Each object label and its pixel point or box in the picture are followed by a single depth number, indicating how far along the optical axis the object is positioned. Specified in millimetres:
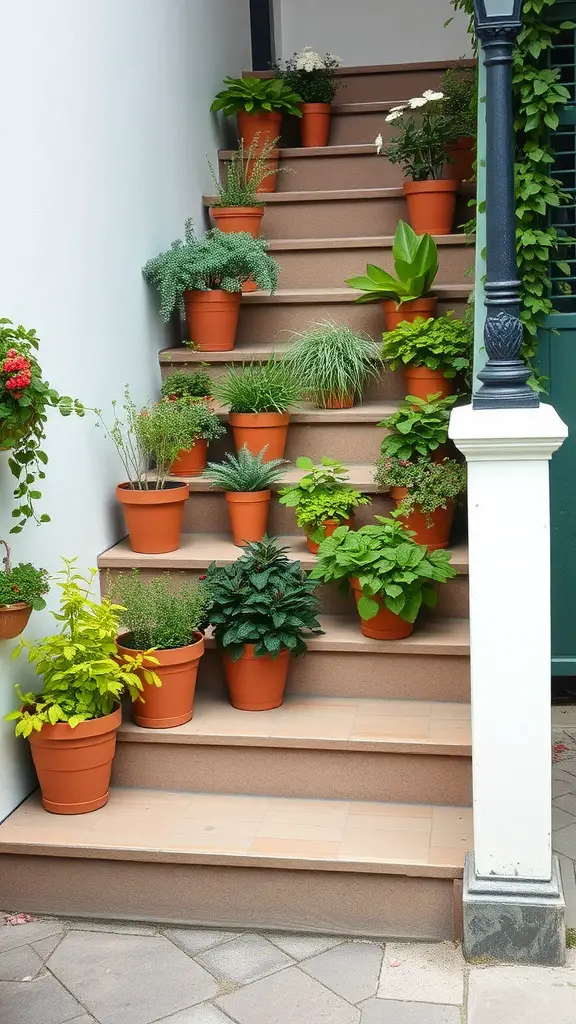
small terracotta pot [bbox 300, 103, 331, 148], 5652
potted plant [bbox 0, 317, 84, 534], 2806
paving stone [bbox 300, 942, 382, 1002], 2670
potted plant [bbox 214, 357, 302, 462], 4082
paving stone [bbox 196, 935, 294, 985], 2754
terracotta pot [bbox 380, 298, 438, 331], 4379
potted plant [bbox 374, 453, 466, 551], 3750
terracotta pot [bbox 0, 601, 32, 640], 2945
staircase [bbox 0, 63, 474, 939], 2936
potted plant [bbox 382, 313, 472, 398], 4086
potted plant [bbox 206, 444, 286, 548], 3902
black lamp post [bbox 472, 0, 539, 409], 2525
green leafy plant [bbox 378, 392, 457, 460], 3869
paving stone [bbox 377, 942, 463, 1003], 2635
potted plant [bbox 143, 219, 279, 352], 4355
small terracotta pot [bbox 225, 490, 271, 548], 3900
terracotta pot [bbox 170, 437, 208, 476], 4188
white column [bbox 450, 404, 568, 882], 2578
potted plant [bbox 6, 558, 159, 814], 3082
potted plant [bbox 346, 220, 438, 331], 4328
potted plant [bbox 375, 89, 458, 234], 4859
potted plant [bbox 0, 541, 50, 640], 2949
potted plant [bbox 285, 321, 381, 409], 4234
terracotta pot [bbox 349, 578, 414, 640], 3484
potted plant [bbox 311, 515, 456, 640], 3389
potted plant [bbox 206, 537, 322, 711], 3346
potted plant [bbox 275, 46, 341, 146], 5672
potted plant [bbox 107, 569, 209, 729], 3324
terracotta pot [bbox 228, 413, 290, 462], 4078
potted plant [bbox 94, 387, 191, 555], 3816
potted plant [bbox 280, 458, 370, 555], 3756
